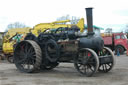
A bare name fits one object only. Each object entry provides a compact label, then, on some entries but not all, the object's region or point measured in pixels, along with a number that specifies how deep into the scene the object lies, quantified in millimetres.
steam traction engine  8095
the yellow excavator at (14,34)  13998
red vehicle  20766
